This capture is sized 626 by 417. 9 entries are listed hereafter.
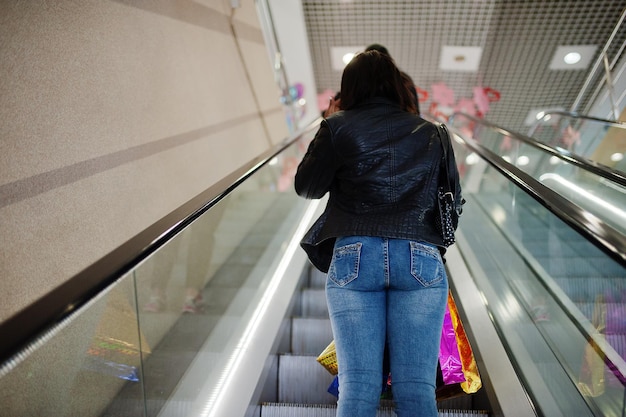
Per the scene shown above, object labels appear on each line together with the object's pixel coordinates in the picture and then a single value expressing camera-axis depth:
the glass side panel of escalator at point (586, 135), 3.79
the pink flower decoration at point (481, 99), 9.01
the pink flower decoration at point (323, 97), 9.84
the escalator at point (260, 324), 1.30
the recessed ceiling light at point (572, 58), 8.27
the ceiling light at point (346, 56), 8.80
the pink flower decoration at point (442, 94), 9.24
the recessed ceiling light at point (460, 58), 8.41
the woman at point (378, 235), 1.34
